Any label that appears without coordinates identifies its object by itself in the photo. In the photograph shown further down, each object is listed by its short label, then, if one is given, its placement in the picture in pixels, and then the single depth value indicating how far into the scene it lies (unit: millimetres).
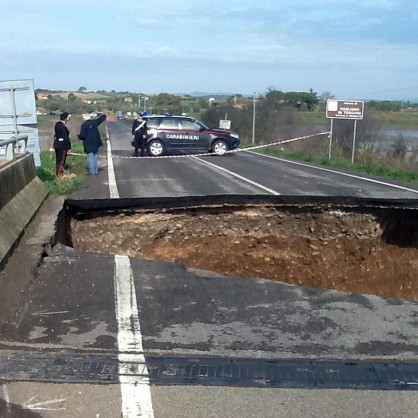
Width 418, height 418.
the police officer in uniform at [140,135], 26719
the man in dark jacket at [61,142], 17422
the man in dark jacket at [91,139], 17578
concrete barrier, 7184
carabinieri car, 27266
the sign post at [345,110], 27500
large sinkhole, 11539
